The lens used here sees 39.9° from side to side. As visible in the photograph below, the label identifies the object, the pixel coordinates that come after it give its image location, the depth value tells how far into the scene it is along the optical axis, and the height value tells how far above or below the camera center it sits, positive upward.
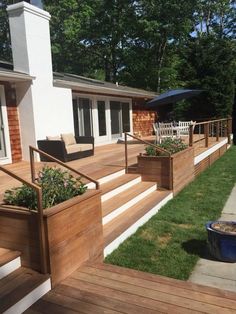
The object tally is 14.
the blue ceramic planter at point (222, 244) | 3.80 -1.58
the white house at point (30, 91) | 7.77 +0.65
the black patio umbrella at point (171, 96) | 10.78 +0.53
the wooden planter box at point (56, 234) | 2.99 -1.13
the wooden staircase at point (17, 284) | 2.61 -1.44
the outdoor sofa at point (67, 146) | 7.79 -0.77
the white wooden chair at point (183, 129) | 10.70 -0.56
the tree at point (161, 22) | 19.81 +5.51
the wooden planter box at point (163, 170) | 6.30 -1.12
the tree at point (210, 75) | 16.61 +1.82
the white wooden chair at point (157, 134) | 10.18 -0.69
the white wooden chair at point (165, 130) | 10.47 -0.58
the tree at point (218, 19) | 26.39 +7.94
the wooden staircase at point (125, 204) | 4.35 -1.50
